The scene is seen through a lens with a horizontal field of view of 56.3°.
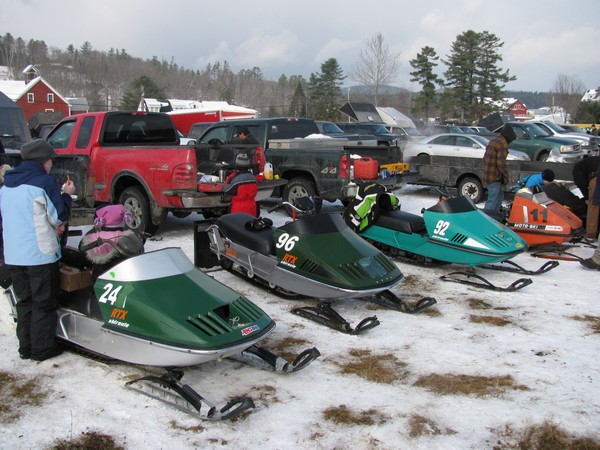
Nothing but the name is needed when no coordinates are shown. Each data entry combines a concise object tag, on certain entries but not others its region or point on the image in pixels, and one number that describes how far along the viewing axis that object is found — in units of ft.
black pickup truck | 32.55
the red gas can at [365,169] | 32.89
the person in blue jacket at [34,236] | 13.58
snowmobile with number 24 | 11.84
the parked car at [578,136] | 58.80
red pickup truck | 25.72
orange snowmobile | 25.86
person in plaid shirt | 31.09
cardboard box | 14.38
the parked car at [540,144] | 58.90
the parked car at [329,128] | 64.10
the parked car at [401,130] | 82.36
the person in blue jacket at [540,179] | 28.55
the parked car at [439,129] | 88.74
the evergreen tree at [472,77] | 173.06
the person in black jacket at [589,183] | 28.17
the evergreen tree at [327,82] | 217.97
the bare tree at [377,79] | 158.51
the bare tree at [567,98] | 231.50
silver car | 52.19
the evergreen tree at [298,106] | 181.27
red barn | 206.08
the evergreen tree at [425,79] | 174.70
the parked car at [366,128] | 77.97
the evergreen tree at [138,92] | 206.27
